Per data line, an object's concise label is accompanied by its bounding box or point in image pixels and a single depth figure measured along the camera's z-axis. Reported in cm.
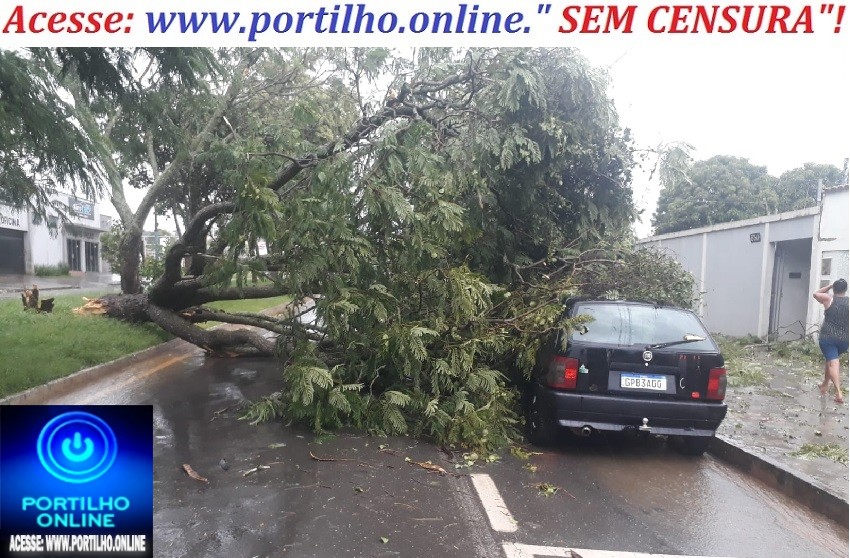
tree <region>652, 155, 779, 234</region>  2798
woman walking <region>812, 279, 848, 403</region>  738
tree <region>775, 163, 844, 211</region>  2656
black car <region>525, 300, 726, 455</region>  514
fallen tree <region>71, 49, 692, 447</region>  583
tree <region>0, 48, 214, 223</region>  521
